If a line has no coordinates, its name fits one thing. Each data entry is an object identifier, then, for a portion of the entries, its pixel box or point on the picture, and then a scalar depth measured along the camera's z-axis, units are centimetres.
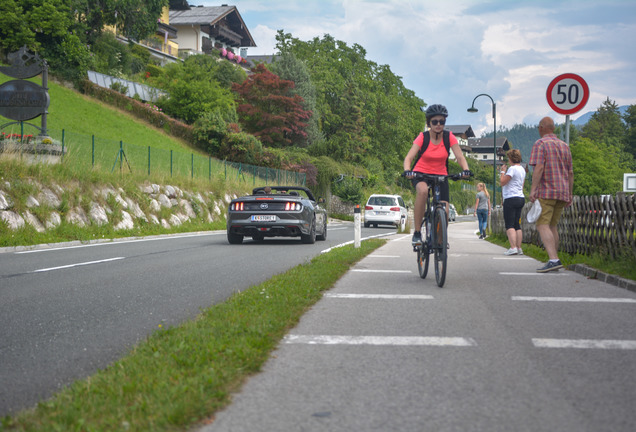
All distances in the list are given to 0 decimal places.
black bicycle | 774
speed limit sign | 1070
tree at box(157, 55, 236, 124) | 4847
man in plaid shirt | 906
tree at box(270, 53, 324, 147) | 5759
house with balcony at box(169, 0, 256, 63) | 8138
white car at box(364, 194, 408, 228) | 3288
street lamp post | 3962
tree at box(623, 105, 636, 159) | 10206
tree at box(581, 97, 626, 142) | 12175
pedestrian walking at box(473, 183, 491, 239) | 2044
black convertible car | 1579
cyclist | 830
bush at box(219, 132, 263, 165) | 4334
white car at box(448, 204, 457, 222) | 5327
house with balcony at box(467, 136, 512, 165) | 17936
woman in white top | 1278
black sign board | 2158
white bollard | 1396
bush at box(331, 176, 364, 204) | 4925
